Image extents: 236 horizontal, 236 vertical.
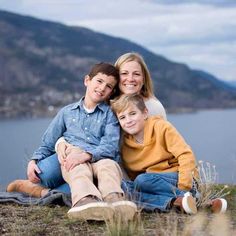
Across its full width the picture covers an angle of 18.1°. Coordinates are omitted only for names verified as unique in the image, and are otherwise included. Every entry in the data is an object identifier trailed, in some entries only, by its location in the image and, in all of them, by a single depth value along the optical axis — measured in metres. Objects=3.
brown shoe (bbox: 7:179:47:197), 7.12
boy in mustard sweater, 6.37
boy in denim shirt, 6.05
